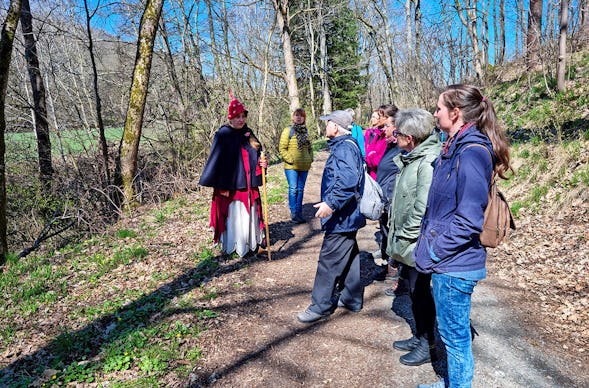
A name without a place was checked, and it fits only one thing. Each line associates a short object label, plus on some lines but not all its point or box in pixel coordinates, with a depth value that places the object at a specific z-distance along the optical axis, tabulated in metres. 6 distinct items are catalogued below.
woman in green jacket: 2.73
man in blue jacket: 3.32
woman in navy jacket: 2.01
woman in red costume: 5.01
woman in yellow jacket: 6.30
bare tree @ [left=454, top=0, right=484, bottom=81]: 11.85
